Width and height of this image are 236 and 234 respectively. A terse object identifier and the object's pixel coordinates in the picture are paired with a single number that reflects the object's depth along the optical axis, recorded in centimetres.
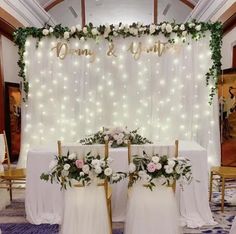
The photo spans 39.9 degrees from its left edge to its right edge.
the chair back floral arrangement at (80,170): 293
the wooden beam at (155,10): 790
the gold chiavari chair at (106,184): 303
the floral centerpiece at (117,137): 392
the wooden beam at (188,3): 774
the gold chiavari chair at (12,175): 414
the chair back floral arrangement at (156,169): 290
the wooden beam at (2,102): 680
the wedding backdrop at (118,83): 523
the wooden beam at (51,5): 797
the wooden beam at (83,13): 809
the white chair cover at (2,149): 470
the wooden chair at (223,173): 398
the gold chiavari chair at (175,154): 303
